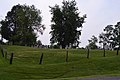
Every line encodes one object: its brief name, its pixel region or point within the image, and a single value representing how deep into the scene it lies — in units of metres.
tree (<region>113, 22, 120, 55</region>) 65.39
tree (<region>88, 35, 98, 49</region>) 70.23
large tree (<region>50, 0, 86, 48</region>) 49.68
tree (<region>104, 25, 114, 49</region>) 67.98
